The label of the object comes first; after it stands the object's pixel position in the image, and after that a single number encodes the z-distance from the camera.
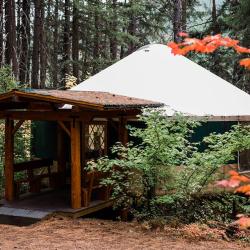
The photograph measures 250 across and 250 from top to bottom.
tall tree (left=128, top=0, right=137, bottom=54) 20.82
